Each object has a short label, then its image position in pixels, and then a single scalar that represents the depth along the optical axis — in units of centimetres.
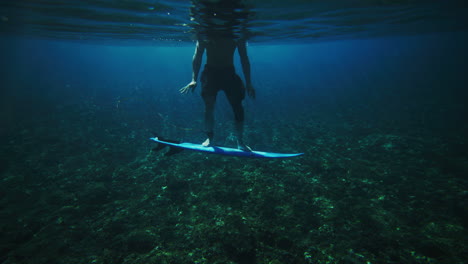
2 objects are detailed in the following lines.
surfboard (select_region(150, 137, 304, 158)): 582
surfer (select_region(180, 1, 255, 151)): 556
